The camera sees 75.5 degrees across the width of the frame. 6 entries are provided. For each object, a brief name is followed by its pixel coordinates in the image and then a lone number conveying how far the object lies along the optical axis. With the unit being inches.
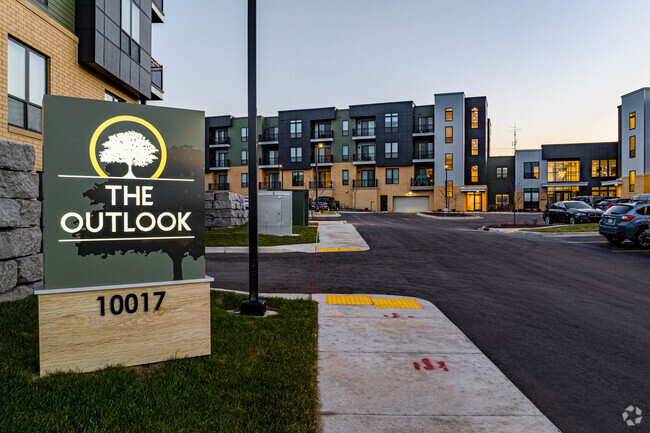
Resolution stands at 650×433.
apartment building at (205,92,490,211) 2369.6
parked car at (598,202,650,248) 609.3
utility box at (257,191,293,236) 782.5
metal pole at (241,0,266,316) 239.1
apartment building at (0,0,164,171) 423.2
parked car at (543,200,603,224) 1082.7
